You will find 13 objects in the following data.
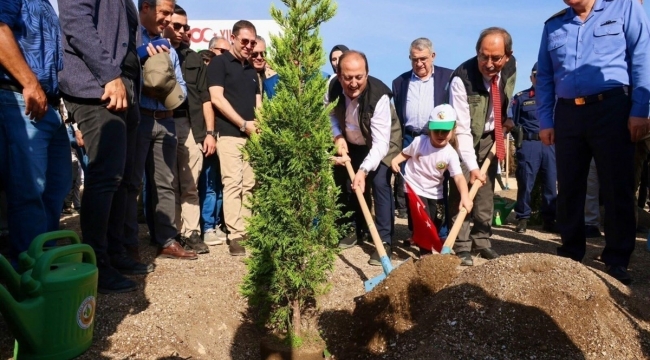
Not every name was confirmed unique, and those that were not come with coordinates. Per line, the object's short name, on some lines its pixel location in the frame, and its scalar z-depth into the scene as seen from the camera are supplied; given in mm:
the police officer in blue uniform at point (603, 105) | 4527
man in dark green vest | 5457
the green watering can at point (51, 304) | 2326
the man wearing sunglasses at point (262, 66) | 7137
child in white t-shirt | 5516
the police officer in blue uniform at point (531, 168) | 8242
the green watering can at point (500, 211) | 8711
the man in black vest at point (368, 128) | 5453
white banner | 14414
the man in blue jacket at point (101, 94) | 3738
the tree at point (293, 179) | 3656
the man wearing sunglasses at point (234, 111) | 6027
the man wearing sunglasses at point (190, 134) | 5949
